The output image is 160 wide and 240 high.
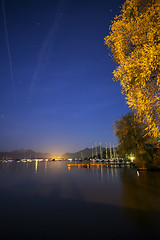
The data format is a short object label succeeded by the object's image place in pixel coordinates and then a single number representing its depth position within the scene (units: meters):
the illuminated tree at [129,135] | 34.81
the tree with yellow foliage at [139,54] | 7.88
